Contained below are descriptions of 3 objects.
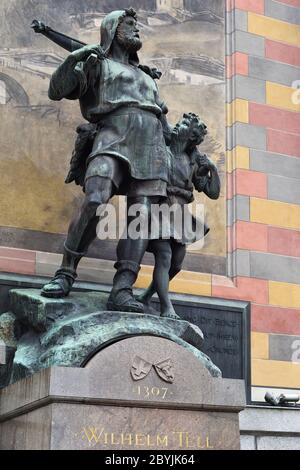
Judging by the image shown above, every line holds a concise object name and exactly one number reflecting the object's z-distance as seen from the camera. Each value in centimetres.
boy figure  709
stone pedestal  573
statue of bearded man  680
